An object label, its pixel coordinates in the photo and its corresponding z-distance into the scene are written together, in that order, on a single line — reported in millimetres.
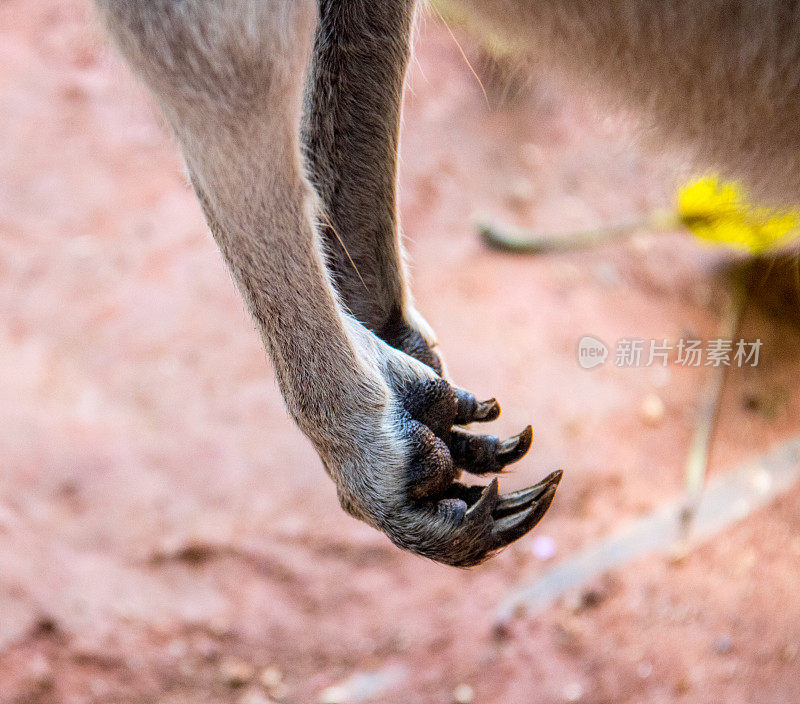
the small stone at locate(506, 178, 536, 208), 2008
